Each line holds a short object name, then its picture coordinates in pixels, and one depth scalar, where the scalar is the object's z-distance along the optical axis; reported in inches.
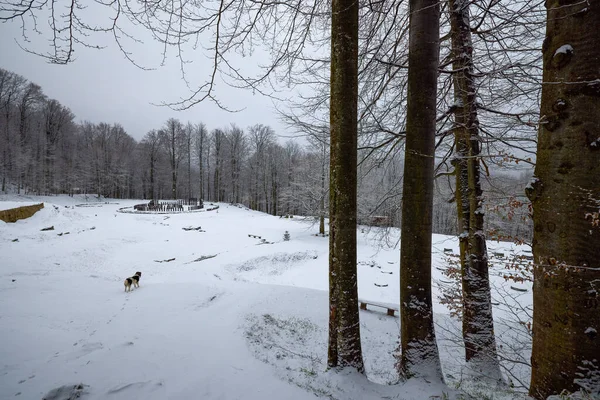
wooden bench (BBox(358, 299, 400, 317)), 289.3
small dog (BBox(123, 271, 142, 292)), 282.2
